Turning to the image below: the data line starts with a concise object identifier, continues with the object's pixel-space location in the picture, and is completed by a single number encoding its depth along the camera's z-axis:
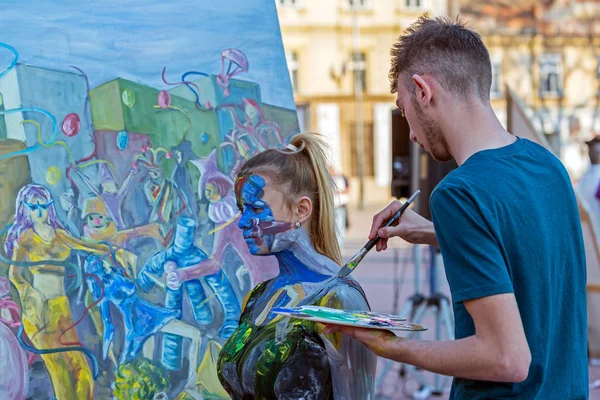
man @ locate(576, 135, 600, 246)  6.45
